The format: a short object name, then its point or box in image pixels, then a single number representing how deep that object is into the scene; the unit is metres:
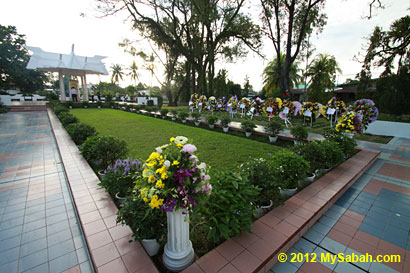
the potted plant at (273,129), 6.52
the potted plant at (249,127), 7.43
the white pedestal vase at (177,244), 1.52
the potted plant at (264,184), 2.35
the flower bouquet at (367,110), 6.99
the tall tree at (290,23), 12.23
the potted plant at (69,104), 18.34
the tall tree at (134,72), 50.16
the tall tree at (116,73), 51.22
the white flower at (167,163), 1.27
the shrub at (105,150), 3.73
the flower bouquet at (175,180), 1.30
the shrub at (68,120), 7.75
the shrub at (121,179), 2.60
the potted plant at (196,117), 9.90
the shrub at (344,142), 4.27
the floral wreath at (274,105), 9.67
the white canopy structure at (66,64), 17.67
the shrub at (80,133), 5.56
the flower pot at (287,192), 2.86
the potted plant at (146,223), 1.72
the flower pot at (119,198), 2.59
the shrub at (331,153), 3.60
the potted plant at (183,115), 10.91
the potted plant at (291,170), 2.81
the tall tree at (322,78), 18.94
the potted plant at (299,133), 5.75
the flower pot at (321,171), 3.66
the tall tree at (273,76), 28.16
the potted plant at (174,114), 12.02
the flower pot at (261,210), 2.38
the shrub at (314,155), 3.52
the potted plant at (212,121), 9.05
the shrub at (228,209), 1.78
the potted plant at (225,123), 8.37
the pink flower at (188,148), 1.33
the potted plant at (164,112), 12.66
